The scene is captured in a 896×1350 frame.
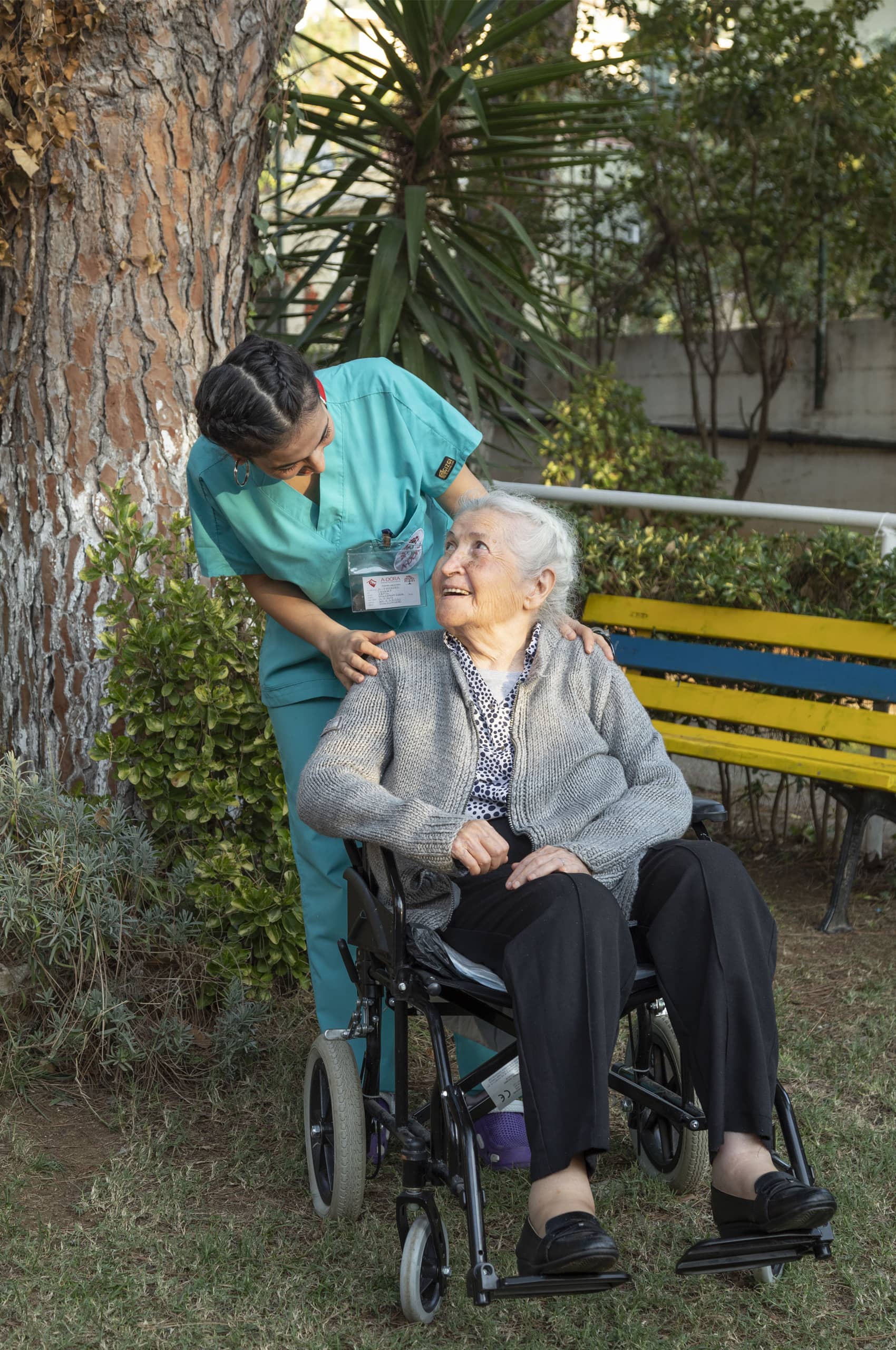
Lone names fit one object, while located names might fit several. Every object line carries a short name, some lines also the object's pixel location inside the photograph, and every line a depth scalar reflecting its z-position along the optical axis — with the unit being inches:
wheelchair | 81.3
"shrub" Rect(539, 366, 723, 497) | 254.1
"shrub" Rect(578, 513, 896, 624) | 168.1
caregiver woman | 109.6
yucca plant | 187.8
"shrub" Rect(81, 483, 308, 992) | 128.7
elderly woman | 81.4
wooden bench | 156.9
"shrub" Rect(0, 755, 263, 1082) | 123.3
